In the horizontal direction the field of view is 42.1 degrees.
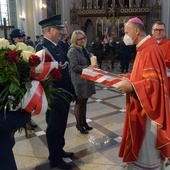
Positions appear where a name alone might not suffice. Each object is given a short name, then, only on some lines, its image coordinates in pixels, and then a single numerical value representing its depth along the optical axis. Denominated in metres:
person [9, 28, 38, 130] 3.75
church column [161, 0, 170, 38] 14.38
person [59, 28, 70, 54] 5.17
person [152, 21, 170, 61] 3.62
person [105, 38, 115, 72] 10.79
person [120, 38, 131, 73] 9.96
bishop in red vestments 1.97
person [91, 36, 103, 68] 10.79
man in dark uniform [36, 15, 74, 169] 2.45
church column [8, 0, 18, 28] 16.42
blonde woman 3.25
